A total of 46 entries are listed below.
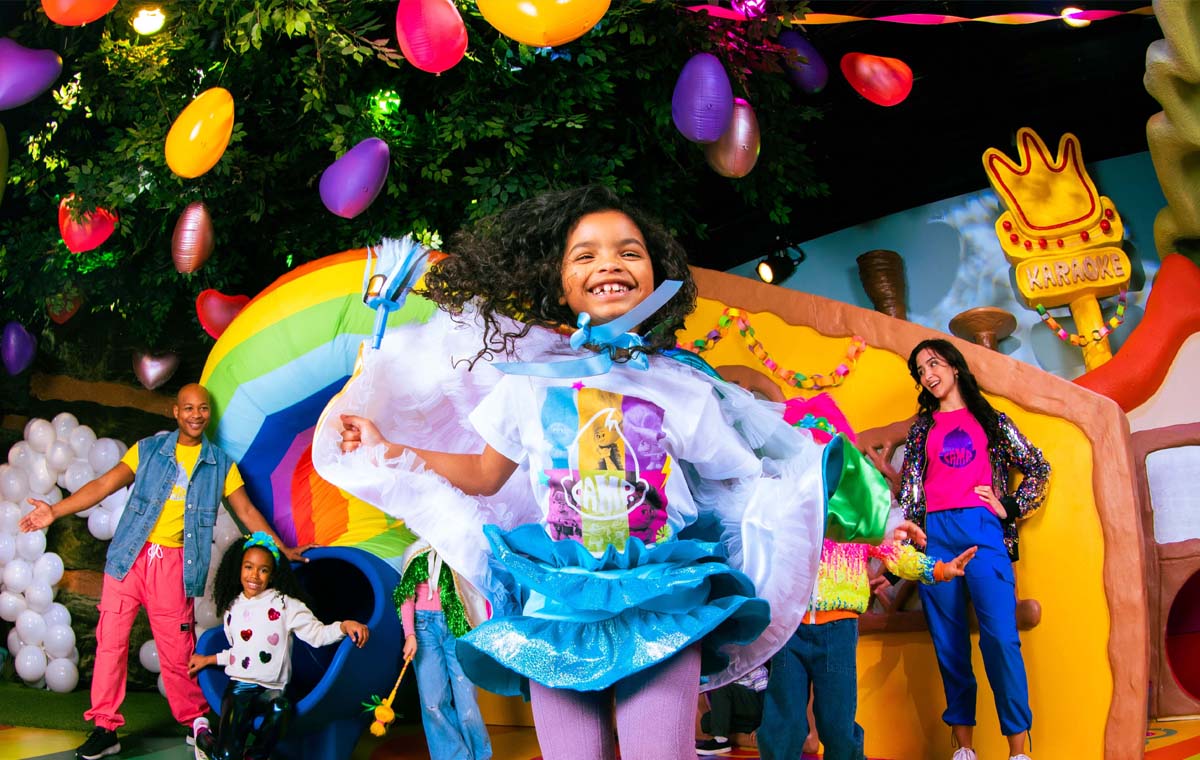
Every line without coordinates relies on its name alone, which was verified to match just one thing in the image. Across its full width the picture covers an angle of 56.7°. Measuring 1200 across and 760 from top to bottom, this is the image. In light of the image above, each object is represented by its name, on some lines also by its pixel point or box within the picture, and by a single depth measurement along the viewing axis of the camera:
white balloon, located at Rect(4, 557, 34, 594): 6.29
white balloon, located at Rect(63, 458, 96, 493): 6.35
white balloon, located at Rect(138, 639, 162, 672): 6.01
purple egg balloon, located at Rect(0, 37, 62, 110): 4.59
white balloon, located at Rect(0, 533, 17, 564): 6.36
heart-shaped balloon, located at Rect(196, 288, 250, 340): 5.27
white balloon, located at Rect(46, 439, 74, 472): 6.41
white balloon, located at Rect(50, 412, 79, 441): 6.49
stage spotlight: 6.72
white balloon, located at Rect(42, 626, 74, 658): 6.20
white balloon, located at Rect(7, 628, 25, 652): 6.44
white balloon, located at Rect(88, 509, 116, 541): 6.13
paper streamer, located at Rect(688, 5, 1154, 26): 4.82
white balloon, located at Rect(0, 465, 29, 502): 6.52
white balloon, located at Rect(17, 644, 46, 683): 6.23
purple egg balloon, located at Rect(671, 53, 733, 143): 4.60
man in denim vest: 4.66
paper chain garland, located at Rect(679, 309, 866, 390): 4.62
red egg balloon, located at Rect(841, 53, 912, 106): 5.13
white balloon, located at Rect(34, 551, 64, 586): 6.26
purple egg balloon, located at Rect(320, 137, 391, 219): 4.59
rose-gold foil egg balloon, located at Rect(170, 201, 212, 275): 5.02
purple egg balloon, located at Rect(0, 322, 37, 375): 6.38
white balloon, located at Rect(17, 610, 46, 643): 6.24
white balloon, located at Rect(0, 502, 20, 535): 6.39
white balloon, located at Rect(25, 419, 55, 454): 6.48
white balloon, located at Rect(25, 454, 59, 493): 6.45
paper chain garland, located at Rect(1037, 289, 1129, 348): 5.52
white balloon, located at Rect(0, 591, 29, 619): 6.30
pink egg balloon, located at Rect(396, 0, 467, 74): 4.20
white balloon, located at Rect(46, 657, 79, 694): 6.16
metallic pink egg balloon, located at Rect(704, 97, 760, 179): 4.83
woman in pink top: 3.88
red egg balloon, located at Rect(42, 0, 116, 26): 4.19
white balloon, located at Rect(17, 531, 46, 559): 6.31
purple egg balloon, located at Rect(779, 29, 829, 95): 5.22
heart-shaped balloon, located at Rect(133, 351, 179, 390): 6.29
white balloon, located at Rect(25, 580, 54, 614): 6.22
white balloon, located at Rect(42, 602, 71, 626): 6.23
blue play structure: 4.02
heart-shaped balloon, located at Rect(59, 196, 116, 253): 5.18
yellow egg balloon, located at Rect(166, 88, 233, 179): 4.48
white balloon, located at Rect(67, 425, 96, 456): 6.45
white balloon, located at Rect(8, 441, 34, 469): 6.55
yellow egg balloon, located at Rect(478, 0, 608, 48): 3.92
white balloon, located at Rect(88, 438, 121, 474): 6.32
